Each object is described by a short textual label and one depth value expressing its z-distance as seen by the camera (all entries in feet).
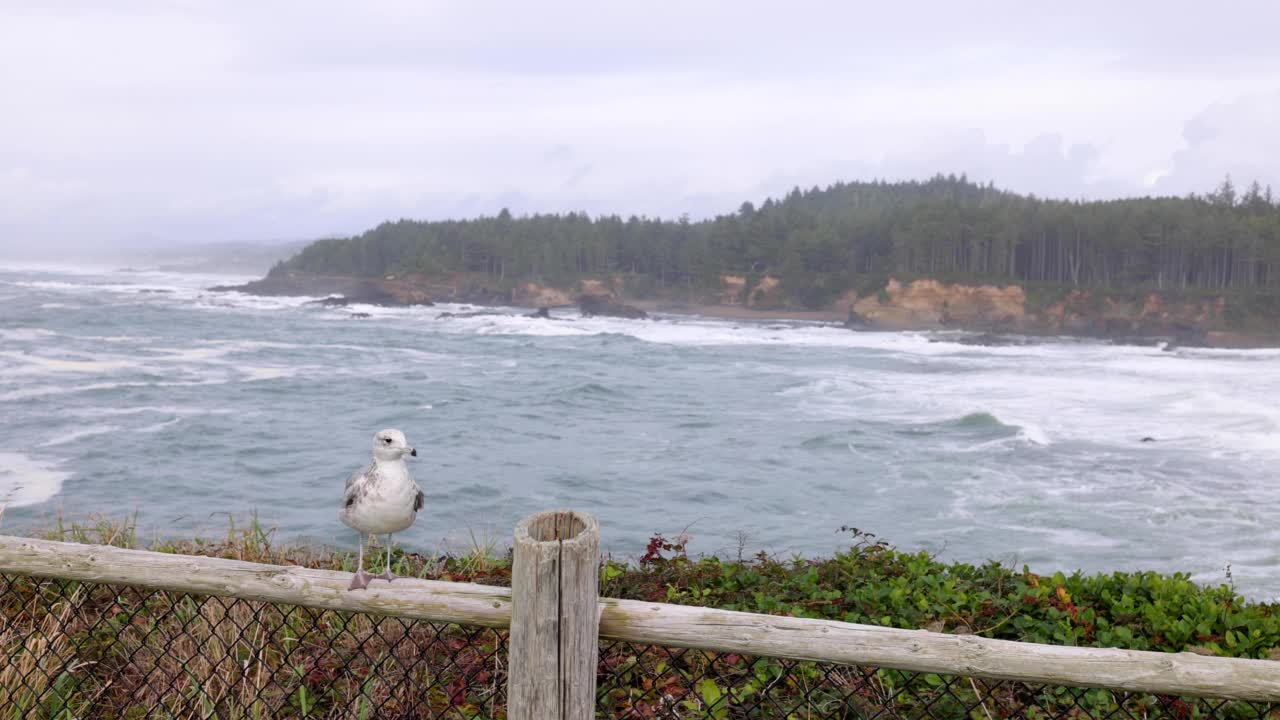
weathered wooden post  8.73
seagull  11.63
